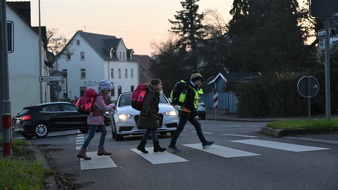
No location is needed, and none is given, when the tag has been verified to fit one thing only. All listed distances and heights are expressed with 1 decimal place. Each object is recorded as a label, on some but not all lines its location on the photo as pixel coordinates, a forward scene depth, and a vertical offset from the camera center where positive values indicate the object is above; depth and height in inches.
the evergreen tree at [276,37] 1419.8 +152.2
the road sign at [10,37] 364.5 +39.8
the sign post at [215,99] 1333.7 -29.0
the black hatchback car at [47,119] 818.8 -49.8
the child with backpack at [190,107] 404.8 -15.2
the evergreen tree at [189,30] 2464.3 +314.6
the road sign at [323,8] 498.0 +80.8
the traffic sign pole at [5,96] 342.0 -4.0
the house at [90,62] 3262.8 +186.8
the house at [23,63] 1616.5 +91.0
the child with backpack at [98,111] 381.4 -16.7
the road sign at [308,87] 550.6 +0.7
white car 562.3 -36.2
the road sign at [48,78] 1157.7 +28.6
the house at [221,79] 2025.6 +38.9
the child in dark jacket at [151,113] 390.6 -19.4
